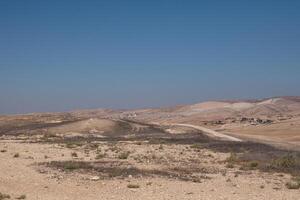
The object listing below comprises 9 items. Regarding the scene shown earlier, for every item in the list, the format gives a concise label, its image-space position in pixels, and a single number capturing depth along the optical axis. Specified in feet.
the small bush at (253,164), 100.35
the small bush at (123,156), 111.90
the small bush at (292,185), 73.87
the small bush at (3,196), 60.95
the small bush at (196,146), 148.75
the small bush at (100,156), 110.65
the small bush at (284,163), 100.77
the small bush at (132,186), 71.61
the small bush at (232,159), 110.01
